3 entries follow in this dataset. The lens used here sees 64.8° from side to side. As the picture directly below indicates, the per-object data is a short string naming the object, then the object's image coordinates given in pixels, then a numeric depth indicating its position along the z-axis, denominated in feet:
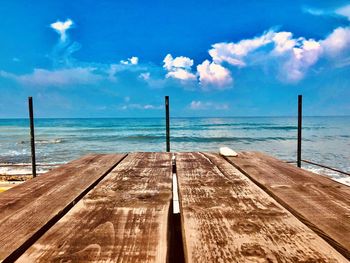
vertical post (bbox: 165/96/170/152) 14.01
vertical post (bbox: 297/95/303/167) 15.14
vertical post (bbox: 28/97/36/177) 16.49
